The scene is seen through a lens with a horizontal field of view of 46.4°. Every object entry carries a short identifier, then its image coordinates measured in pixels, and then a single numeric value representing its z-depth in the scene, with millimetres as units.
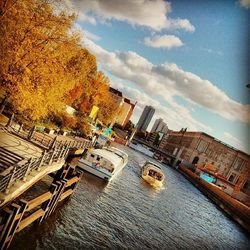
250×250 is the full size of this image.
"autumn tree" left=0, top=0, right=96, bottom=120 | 20938
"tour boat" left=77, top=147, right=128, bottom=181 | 30266
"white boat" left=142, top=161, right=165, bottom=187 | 41312
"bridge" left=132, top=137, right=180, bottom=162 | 119338
